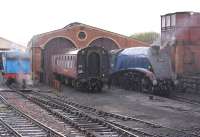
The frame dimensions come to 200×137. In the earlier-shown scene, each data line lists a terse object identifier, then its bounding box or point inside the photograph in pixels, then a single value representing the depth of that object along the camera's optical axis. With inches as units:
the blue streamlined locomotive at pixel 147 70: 1024.2
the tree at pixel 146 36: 2325.3
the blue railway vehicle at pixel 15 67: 1190.3
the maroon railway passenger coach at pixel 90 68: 1099.9
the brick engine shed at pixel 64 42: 1492.4
